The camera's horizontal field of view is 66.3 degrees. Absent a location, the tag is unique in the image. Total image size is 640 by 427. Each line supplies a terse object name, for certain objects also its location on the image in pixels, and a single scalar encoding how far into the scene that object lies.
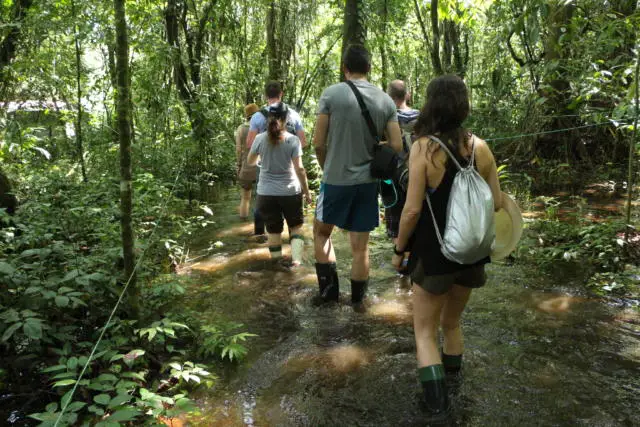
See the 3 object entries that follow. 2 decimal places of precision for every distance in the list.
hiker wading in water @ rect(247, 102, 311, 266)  5.63
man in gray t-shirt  4.23
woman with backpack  2.80
